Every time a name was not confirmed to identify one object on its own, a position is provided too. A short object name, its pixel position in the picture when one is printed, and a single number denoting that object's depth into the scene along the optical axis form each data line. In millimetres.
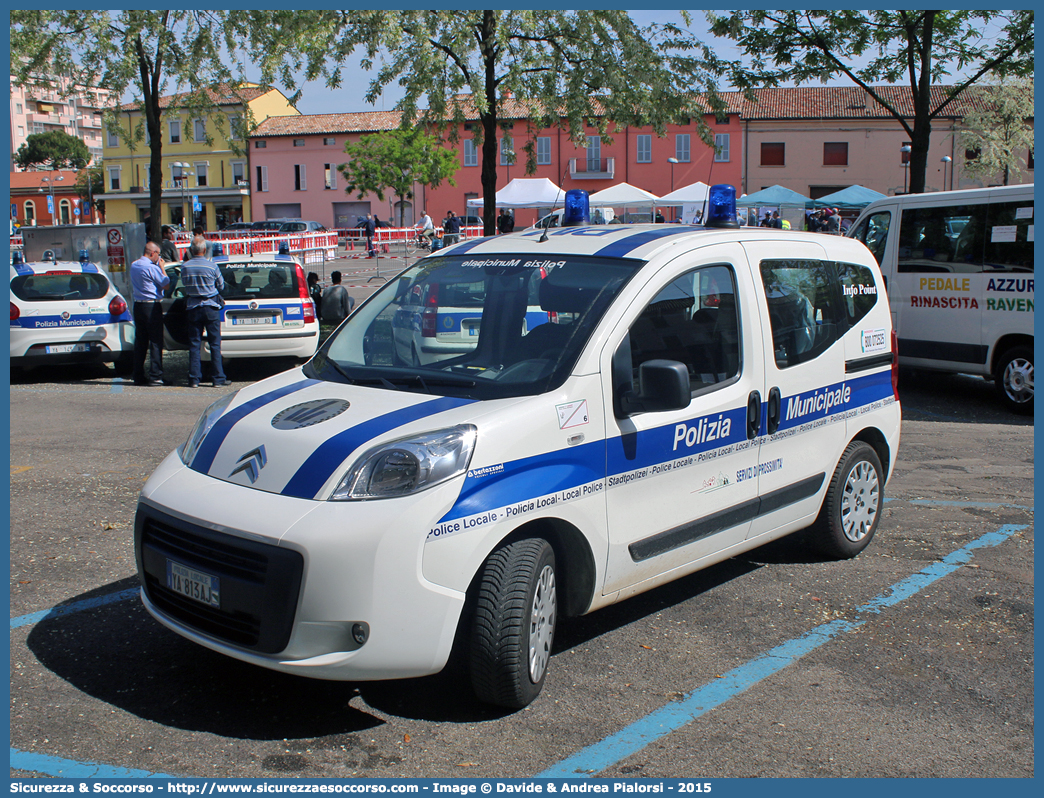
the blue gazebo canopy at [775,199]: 30094
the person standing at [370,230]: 35950
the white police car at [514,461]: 3293
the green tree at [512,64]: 13648
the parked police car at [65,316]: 11594
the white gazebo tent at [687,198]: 25797
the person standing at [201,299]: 11164
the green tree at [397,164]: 57688
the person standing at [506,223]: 19478
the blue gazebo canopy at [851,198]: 32656
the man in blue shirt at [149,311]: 11594
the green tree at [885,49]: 14648
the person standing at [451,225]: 36516
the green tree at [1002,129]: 45844
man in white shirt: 32491
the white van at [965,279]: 9992
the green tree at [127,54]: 15859
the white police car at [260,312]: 11922
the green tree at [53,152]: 108875
